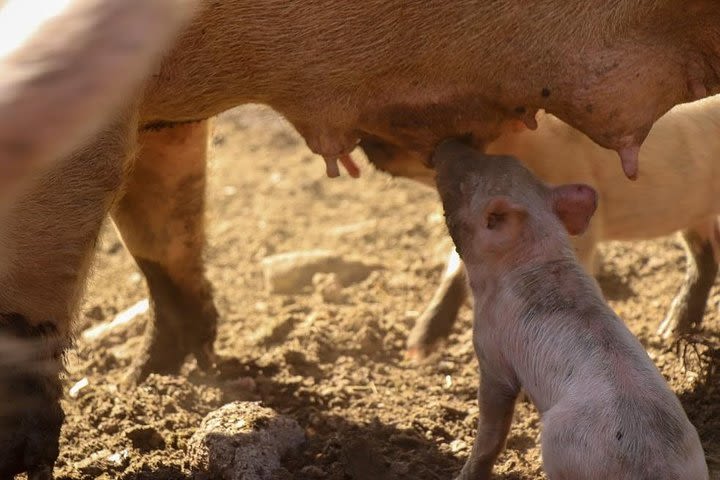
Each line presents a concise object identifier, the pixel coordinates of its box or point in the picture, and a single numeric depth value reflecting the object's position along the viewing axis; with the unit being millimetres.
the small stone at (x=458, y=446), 3293
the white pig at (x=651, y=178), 3809
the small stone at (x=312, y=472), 3090
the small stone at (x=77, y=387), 3844
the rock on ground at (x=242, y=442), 3021
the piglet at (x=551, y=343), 2422
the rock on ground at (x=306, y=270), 4723
